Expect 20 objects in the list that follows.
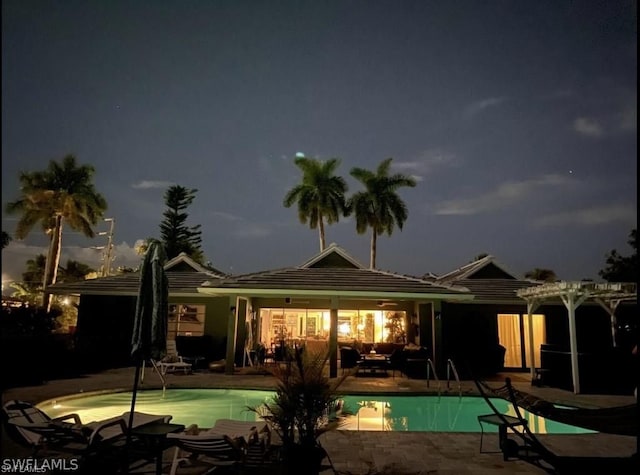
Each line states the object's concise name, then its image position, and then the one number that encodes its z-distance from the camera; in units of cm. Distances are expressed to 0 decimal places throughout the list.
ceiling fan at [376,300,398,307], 1778
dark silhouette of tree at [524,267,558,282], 3735
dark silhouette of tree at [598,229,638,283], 2953
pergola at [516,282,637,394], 1068
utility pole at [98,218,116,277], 3826
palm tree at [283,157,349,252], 3058
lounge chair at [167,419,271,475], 459
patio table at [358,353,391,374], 1423
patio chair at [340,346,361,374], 1379
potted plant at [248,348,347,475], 404
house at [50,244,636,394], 1510
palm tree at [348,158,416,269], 2998
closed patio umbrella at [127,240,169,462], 518
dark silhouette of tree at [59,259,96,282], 4672
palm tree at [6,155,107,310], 2812
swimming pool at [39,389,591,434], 848
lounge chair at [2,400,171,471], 491
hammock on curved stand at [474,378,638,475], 411
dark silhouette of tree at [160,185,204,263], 3503
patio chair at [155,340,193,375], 1404
